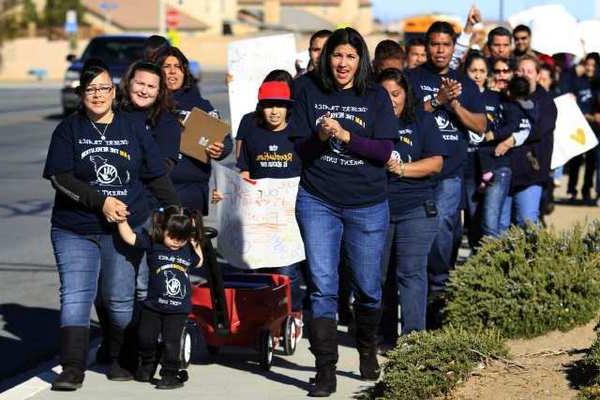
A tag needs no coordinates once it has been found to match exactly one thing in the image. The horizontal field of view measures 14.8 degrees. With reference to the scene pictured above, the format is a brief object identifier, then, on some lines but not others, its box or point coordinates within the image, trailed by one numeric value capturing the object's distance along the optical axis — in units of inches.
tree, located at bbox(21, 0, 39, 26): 5579.1
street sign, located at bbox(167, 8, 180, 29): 4149.8
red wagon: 509.1
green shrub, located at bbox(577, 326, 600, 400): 364.3
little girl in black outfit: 474.2
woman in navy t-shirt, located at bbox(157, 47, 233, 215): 560.5
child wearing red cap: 561.0
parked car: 1761.5
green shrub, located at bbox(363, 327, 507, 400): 391.9
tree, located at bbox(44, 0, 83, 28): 5816.4
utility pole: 3131.6
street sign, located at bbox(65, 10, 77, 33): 4353.4
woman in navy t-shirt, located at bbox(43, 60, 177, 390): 462.4
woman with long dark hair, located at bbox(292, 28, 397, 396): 460.6
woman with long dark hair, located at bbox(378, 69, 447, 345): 514.0
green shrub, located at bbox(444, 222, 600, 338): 506.1
